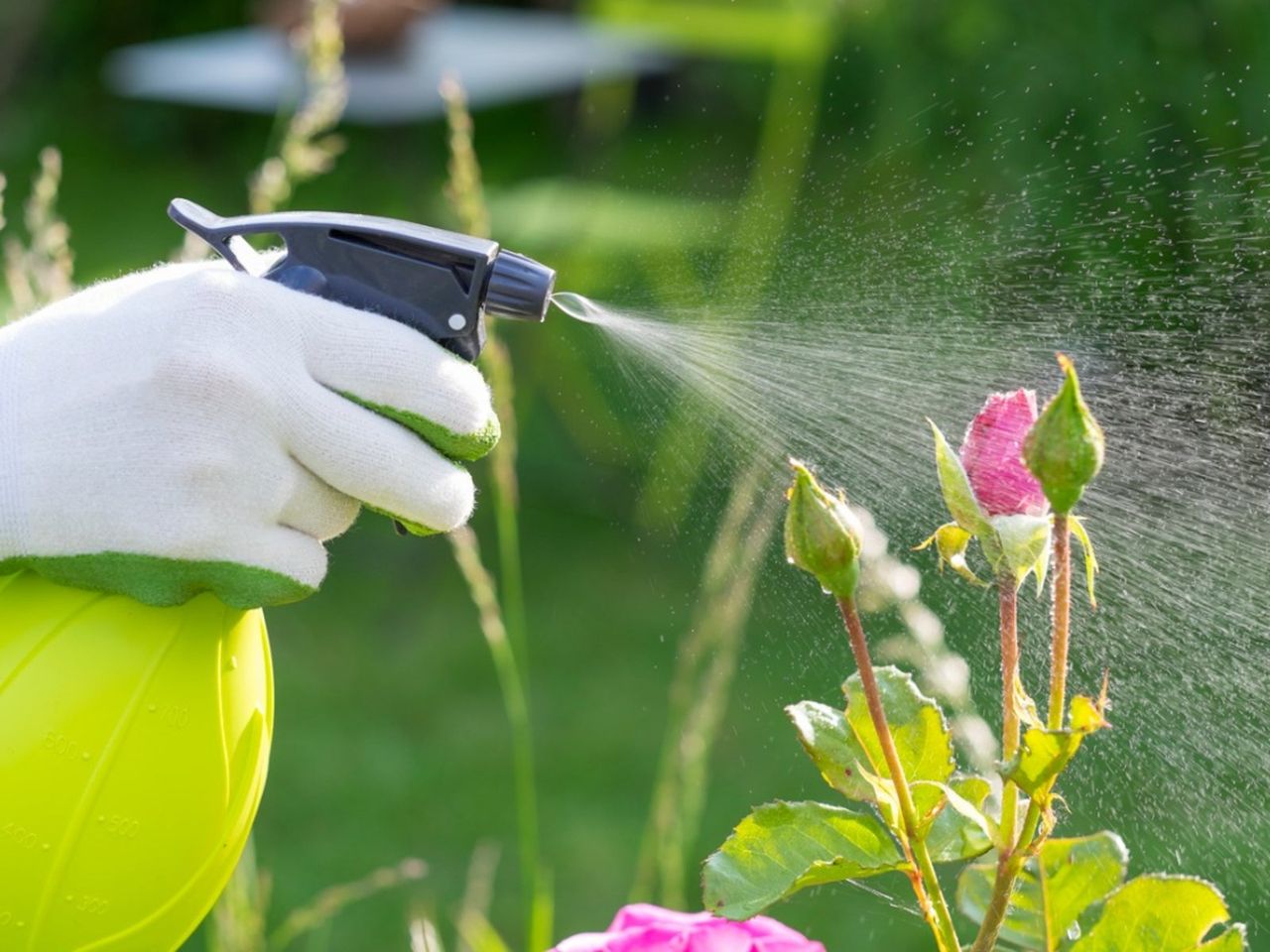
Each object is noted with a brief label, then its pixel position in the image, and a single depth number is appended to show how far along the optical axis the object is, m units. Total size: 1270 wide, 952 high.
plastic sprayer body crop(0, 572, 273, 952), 1.41
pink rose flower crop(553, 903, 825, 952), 1.38
